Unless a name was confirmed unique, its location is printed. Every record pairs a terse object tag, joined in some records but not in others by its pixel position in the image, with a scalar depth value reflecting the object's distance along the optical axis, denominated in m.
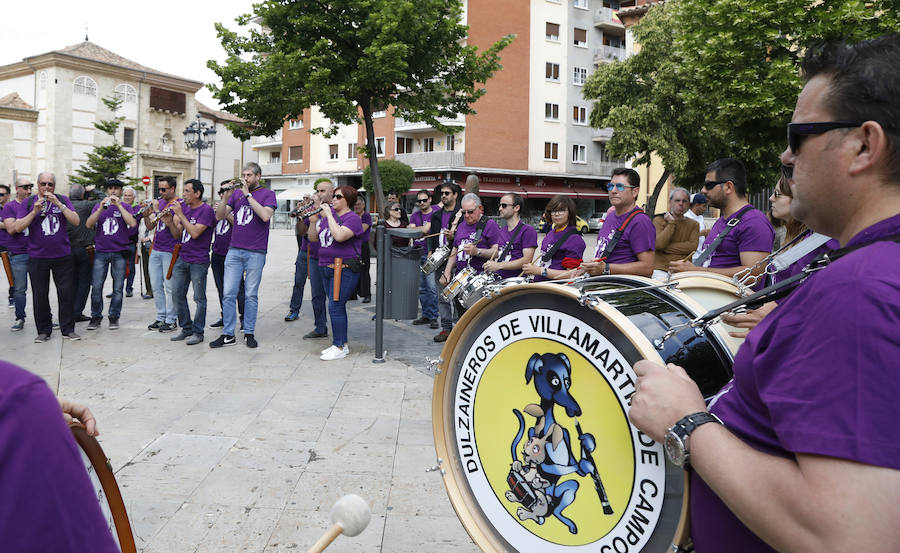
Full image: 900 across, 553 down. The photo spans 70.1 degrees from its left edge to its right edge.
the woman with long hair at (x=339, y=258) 7.10
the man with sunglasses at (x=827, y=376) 0.97
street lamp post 22.53
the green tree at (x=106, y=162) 43.19
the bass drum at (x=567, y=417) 1.82
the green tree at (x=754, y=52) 15.20
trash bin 7.24
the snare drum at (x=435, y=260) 7.75
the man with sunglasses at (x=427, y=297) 9.56
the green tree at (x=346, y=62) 11.43
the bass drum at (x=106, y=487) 1.63
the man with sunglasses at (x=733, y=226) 4.43
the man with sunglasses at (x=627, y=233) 4.91
